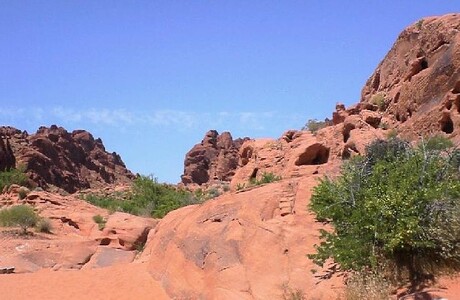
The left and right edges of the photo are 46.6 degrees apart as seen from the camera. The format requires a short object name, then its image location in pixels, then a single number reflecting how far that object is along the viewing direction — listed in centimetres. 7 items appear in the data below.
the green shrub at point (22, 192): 3112
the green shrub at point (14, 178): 4219
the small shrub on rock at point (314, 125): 3249
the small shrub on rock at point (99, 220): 2544
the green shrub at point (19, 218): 2295
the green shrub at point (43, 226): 2280
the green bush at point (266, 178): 2298
